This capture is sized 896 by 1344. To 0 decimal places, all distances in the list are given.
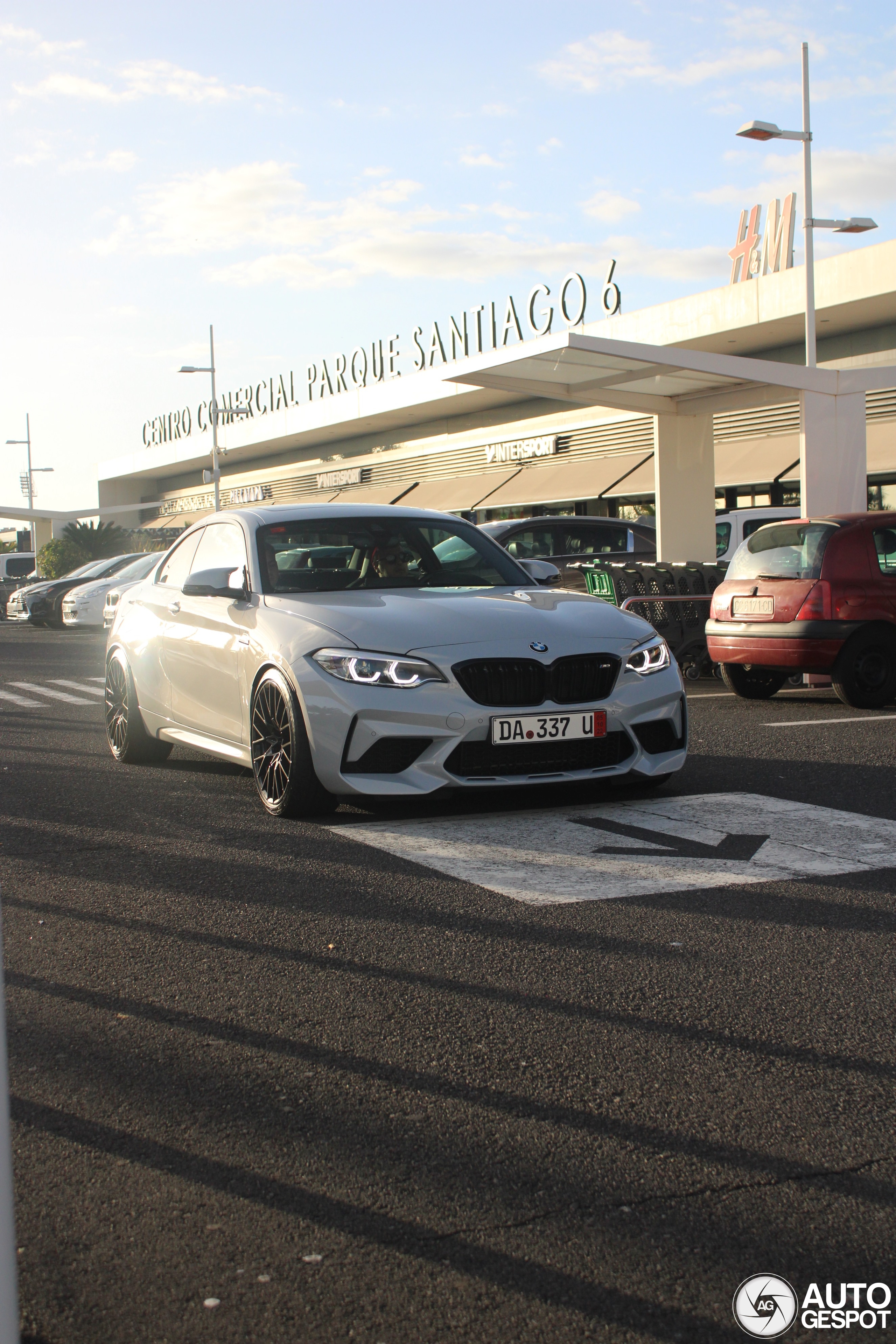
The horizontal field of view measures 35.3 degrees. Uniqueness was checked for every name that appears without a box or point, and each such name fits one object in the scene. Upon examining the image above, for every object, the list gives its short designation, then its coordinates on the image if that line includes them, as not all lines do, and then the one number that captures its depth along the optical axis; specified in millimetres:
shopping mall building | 27734
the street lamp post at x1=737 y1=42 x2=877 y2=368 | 18922
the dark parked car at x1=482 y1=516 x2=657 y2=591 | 17859
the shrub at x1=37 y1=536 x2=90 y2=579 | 44500
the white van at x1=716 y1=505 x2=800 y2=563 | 18688
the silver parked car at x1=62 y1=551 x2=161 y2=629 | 26984
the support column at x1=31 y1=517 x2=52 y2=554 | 68312
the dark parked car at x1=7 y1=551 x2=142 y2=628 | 29562
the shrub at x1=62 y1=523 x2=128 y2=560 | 47125
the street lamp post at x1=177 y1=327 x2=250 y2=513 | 51656
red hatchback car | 10570
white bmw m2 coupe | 6184
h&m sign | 29484
